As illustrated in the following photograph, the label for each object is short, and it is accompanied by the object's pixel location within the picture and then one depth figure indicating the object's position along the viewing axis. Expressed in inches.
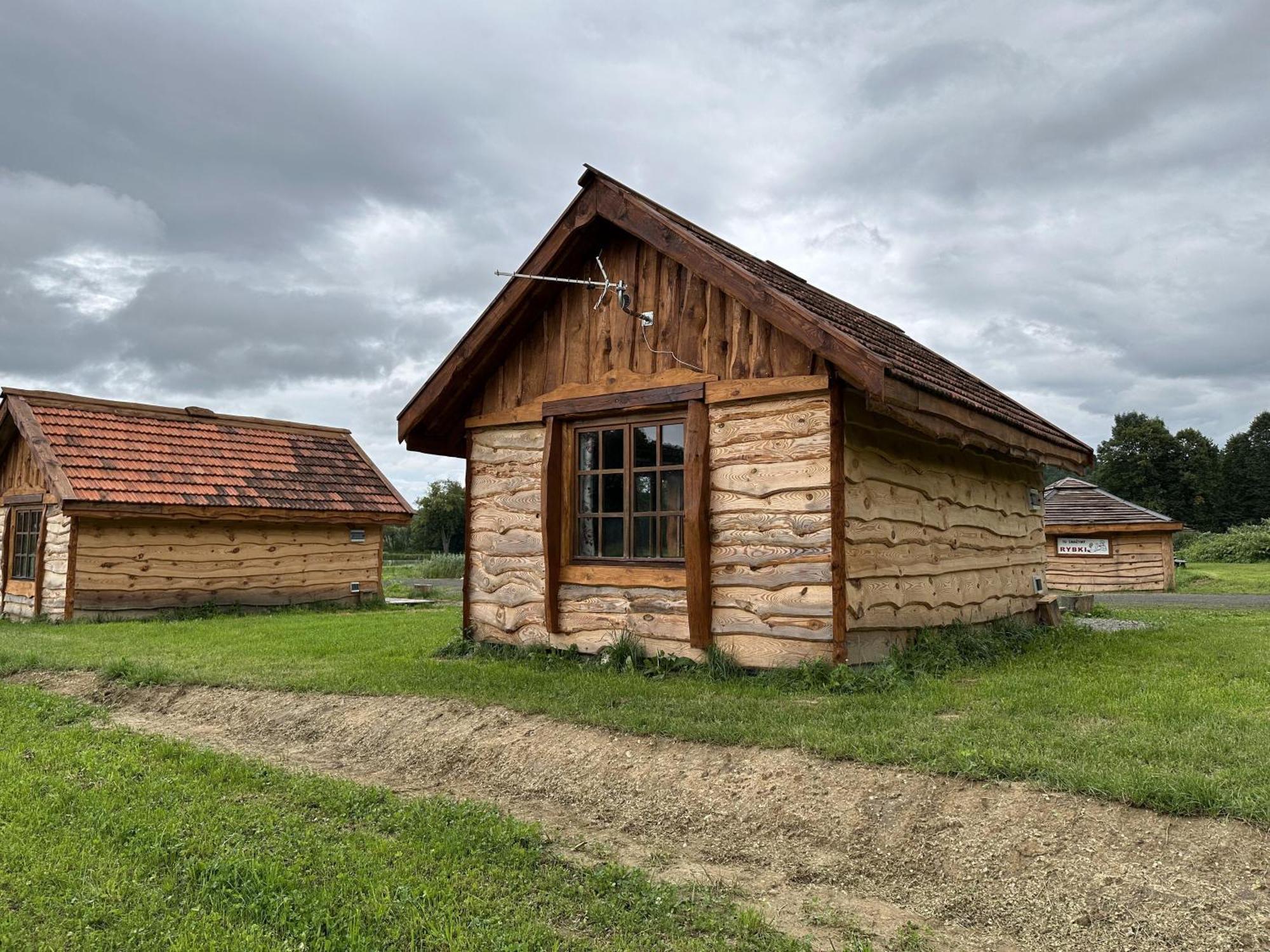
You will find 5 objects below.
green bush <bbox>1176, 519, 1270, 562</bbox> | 1445.6
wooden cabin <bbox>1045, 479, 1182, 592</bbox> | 947.3
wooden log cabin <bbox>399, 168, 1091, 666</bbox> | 315.6
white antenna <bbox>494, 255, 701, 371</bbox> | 364.8
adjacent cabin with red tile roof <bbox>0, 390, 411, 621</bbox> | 645.3
